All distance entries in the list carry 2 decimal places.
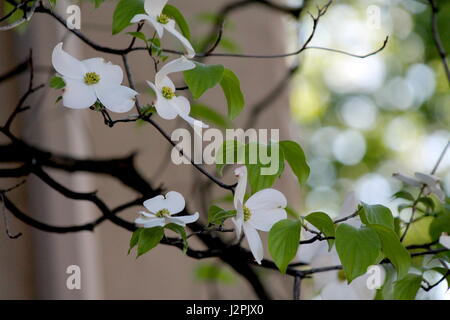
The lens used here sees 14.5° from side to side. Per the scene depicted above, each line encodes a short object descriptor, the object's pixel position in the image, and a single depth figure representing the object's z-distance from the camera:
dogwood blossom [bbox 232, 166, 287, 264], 1.59
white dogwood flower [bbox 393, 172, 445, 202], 1.78
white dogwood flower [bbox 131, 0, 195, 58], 1.59
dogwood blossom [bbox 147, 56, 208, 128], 1.58
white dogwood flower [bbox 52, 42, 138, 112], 1.57
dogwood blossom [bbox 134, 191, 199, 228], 1.58
